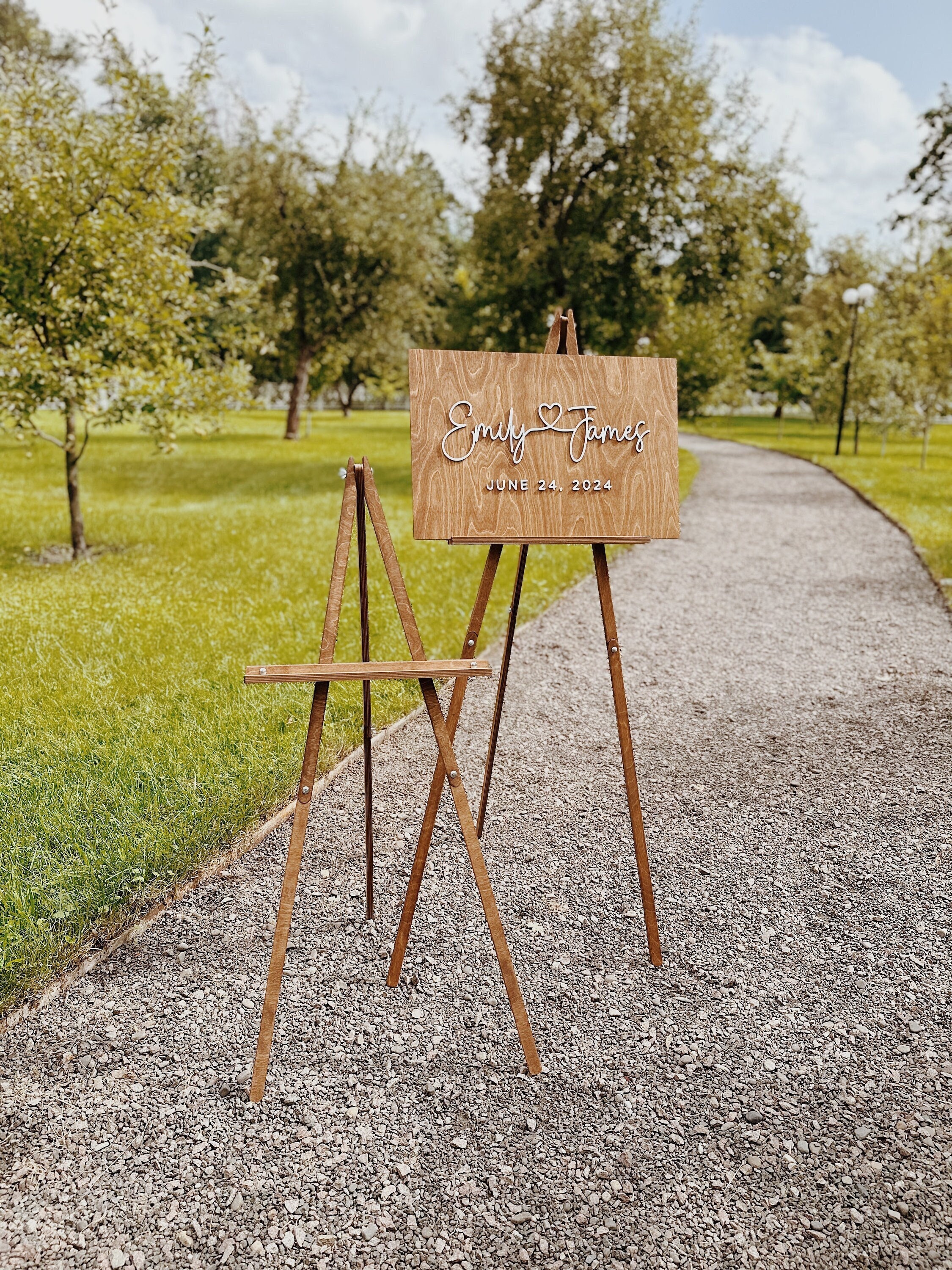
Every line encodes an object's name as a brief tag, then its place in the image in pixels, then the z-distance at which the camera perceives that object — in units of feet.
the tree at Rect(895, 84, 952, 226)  43.80
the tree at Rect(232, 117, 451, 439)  78.84
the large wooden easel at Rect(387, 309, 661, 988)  10.88
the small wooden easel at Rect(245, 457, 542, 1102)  9.40
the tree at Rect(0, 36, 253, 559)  30.99
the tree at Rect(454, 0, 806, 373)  56.39
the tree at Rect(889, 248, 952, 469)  78.54
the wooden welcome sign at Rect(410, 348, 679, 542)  10.41
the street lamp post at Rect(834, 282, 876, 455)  75.92
